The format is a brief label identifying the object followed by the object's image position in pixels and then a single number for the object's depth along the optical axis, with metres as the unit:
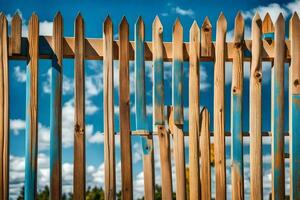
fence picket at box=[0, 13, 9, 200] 4.32
